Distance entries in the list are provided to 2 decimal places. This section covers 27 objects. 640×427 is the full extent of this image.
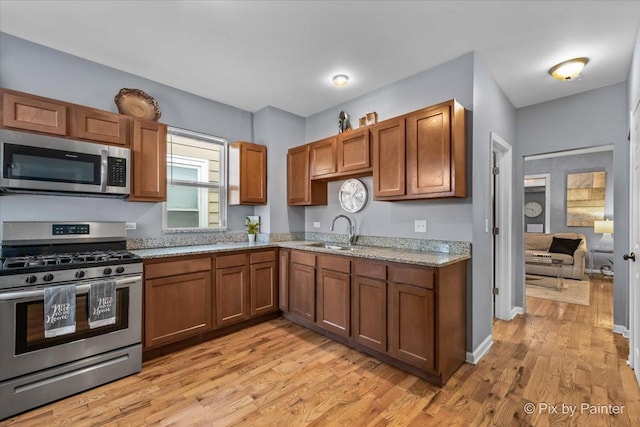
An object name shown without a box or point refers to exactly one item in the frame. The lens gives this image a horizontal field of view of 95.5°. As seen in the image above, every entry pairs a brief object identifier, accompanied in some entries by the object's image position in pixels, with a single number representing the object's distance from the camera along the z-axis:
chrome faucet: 3.56
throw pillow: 5.64
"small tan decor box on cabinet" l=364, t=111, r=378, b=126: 3.23
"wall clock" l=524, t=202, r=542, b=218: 7.38
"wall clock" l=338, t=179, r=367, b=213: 3.50
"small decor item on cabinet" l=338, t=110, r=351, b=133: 3.54
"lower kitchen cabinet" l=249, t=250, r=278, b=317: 3.36
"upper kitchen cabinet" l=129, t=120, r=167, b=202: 2.84
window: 3.45
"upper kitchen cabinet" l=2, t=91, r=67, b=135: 2.25
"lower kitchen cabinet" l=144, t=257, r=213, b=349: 2.57
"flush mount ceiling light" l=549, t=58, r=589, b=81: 2.71
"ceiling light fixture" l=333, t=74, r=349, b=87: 3.08
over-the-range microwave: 2.23
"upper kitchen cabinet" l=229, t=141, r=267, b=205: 3.73
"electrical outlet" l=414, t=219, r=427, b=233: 2.92
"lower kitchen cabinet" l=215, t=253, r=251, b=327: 3.04
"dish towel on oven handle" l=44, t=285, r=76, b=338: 1.96
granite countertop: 2.30
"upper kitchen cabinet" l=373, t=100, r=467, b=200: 2.48
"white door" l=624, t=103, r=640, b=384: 2.20
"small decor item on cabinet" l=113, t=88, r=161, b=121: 2.90
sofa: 5.40
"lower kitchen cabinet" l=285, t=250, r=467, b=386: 2.19
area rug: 4.42
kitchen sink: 3.50
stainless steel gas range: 1.88
